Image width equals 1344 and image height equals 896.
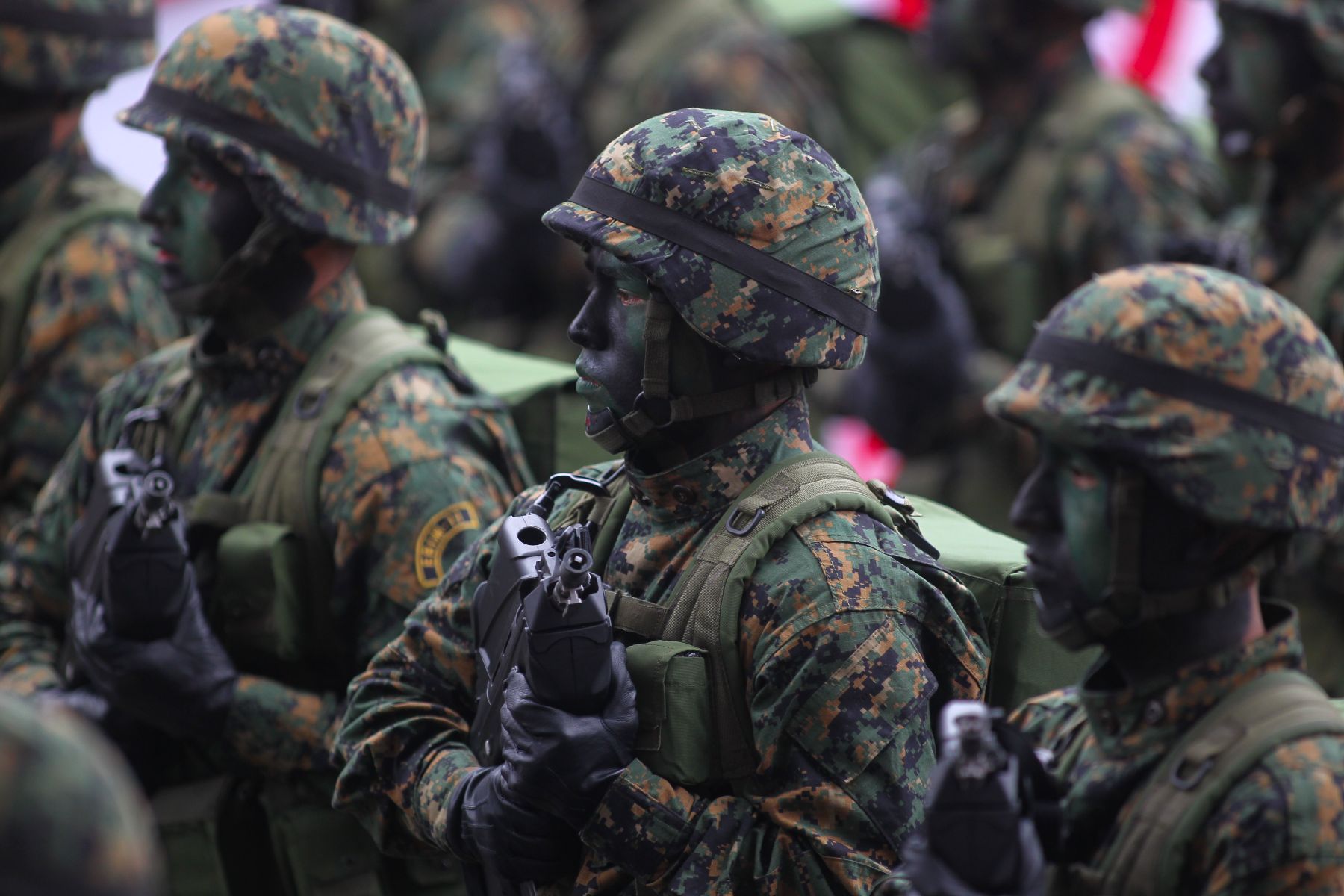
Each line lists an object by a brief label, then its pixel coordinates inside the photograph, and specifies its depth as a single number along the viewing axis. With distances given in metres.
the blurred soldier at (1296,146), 15.50
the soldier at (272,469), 11.19
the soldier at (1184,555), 7.16
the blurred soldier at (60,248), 14.19
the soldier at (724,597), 8.39
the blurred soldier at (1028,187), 18.87
